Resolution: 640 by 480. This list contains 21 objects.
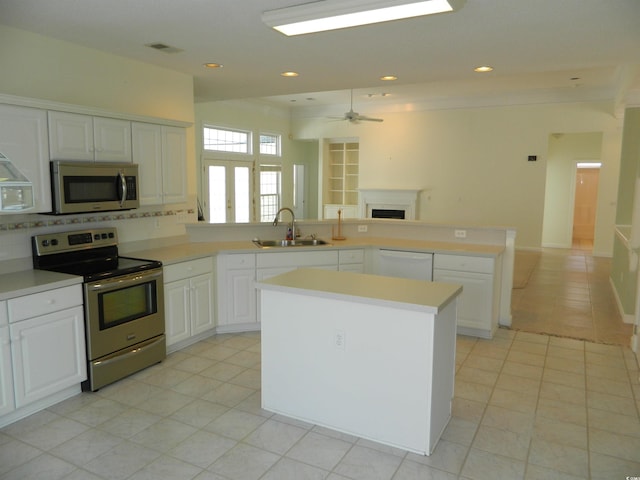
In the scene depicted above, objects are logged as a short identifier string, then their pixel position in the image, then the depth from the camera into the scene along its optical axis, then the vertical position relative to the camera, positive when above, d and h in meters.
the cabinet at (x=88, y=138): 3.36 +0.37
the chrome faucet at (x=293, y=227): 5.19 -0.42
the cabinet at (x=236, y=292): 4.54 -1.01
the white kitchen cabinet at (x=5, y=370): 2.82 -1.11
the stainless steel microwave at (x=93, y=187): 3.36 +0.00
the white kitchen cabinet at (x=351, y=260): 4.89 -0.74
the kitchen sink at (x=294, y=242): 5.09 -0.58
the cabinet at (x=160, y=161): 4.05 +0.23
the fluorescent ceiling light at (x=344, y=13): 2.73 +1.05
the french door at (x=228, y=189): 8.80 -0.02
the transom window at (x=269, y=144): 10.43 +0.99
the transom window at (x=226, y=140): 8.76 +0.93
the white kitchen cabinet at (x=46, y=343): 2.92 -1.01
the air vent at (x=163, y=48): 3.80 +1.14
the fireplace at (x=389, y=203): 10.08 -0.31
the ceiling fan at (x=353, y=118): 8.24 +1.25
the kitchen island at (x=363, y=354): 2.62 -0.98
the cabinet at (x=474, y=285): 4.49 -0.91
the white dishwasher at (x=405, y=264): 4.73 -0.76
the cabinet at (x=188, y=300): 4.01 -1.00
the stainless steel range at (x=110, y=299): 3.36 -0.84
